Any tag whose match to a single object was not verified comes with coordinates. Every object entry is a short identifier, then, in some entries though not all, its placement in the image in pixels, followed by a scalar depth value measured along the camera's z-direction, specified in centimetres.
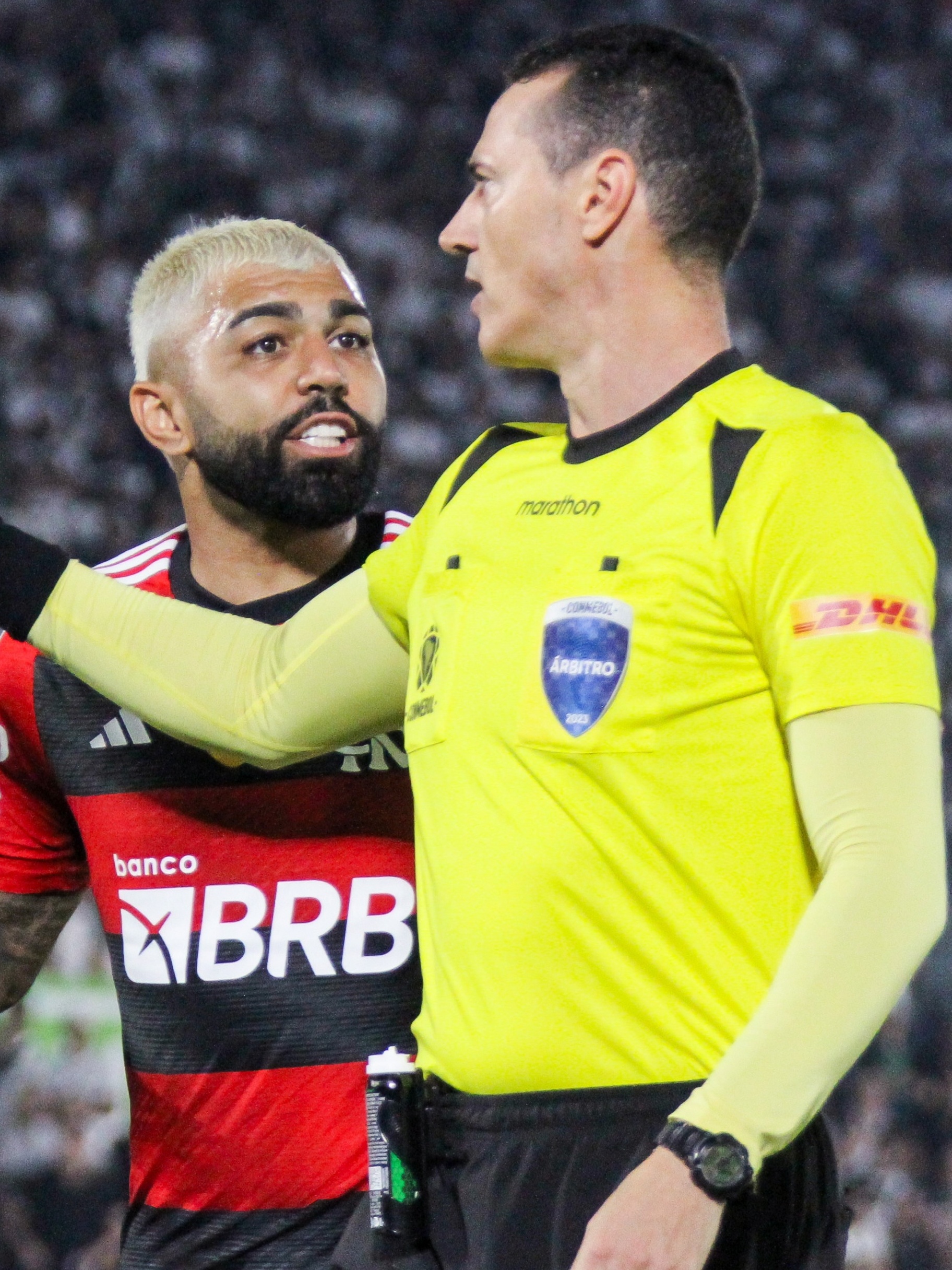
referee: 696
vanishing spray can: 713
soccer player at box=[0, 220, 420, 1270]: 768
